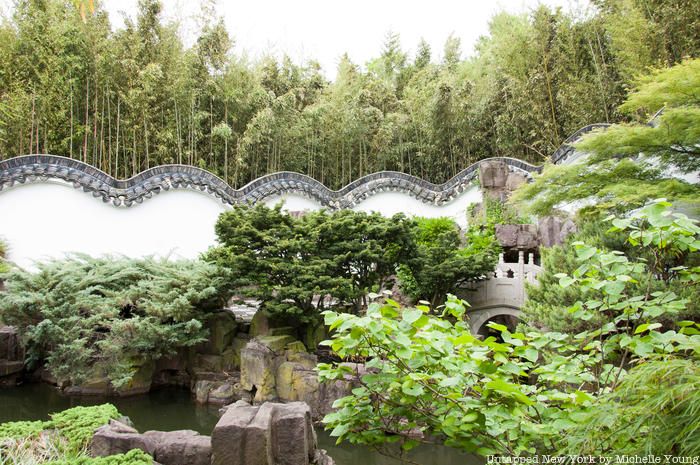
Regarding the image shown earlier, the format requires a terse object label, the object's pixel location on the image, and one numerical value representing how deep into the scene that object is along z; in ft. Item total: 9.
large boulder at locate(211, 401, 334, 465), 9.83
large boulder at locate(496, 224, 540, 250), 27.40
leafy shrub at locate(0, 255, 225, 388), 18.54
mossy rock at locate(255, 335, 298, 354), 19.06
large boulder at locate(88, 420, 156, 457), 10.06
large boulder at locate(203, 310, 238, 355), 21.63
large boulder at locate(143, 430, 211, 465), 10.51
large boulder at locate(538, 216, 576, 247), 25.41
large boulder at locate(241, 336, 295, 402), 18.51
